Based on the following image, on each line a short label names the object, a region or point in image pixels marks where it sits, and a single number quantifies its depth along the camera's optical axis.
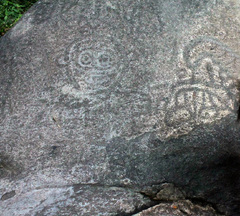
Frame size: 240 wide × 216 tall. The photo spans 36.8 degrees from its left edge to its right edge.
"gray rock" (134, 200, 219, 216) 1.07
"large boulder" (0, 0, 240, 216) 1.20
